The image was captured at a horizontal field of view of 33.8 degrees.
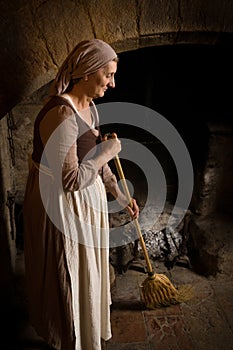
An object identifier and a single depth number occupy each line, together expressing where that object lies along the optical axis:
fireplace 2.65
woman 1.51
